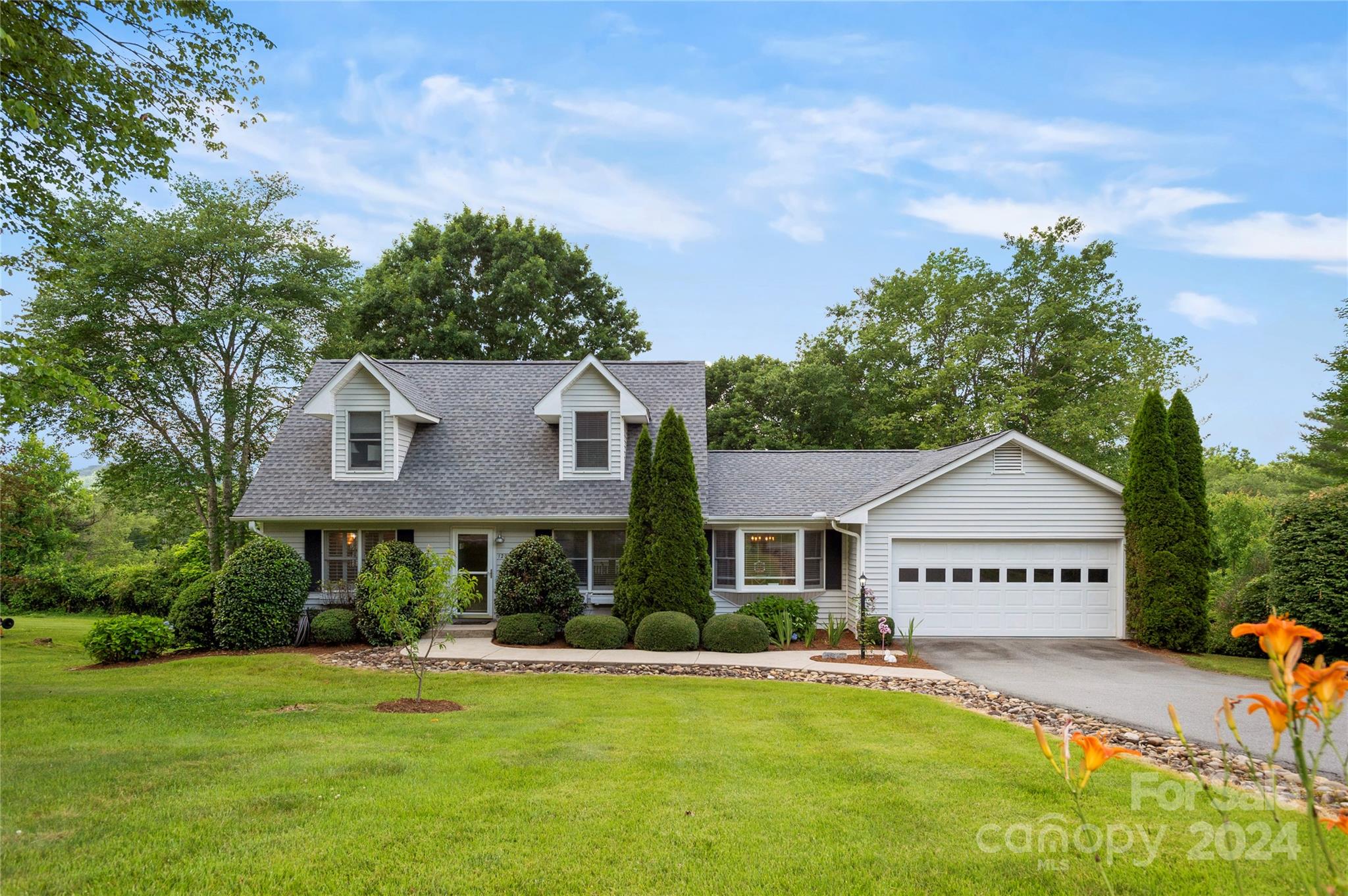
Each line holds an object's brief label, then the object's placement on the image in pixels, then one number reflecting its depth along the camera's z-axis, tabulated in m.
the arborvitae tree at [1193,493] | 14.20
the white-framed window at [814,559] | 16.95
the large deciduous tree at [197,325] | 19.89
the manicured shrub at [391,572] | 14.48
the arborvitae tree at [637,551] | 14.82
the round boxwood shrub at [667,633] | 13.80
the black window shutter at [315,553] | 16.25
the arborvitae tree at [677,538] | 14.66
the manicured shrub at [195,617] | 14.29
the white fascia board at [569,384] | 17.08
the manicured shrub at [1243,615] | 13.74
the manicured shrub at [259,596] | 14.17
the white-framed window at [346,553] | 16.42
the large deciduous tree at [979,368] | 26.12
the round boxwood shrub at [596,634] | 14.10
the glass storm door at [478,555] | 16.69
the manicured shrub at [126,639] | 12.52
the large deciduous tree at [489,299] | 27.72
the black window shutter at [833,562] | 16.94
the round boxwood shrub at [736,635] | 13.91
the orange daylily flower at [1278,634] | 1.62
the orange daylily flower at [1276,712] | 1.62
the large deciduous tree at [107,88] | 7.74
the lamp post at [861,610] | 14.10
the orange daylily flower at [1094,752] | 1.90
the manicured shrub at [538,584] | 14.98
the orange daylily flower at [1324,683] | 1.56
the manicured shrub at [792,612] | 15.53
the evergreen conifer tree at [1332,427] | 23.64
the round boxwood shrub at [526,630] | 14.42
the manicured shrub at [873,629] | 14.67
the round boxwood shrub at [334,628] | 14.65
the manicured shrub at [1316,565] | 12.43
